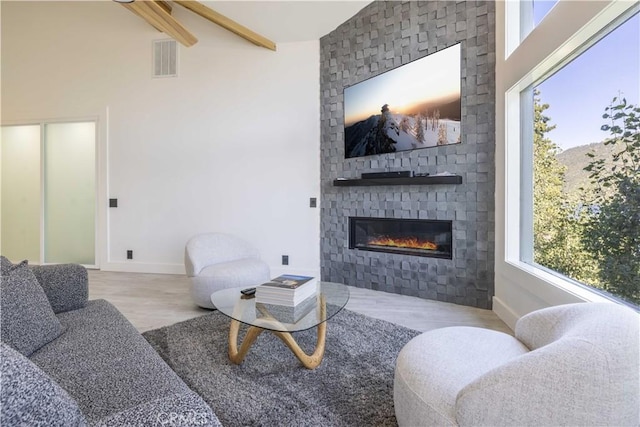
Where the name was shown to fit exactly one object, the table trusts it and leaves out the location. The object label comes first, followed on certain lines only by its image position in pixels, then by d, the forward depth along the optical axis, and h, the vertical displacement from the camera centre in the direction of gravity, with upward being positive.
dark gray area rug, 1.37 -0.89
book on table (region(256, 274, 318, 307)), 1.73 -0.47
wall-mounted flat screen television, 2.96 +1.06
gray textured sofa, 0.55 -0.49
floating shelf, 2.87 +0.28
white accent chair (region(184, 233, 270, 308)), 2.68 -0.53
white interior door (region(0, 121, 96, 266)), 4.52 +0.28
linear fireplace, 3.13 -0.30
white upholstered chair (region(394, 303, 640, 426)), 0.79 -0.49
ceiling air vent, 4.22 +2.04
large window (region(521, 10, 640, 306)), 1.45 +0.24
